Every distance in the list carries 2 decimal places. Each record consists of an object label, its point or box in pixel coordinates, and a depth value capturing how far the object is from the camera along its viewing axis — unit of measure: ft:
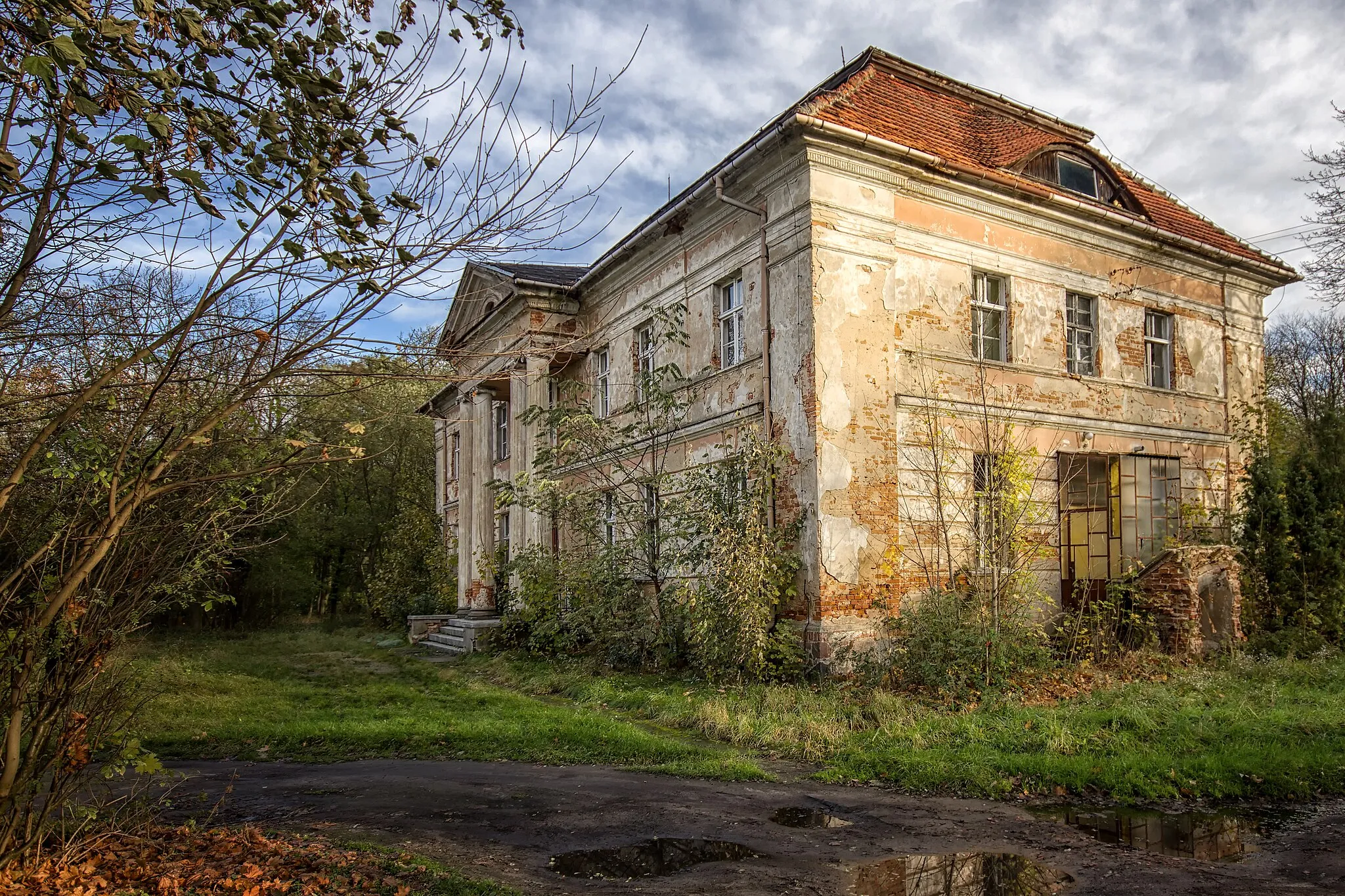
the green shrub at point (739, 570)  37.22
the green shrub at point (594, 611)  46.09
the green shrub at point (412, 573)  87.45
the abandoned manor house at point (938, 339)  40.42
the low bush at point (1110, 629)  38.42
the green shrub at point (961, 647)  33.14
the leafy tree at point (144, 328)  12.75
